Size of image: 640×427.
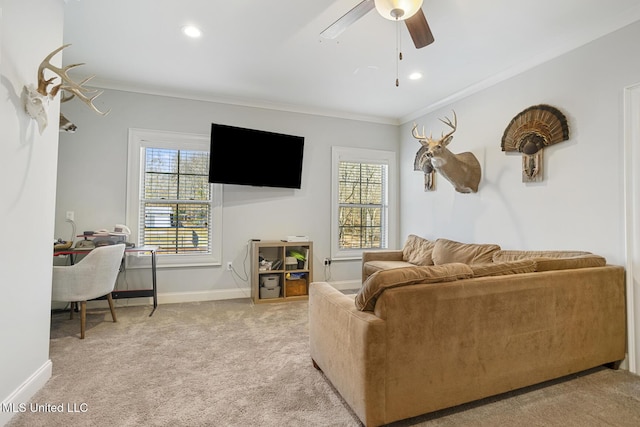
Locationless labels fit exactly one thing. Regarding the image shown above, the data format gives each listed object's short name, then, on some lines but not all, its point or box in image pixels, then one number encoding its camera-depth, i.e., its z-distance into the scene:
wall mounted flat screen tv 4.02
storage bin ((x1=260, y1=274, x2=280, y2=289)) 4.09
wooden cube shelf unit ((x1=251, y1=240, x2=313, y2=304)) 4.03
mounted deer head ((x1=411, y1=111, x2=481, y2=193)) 3.36
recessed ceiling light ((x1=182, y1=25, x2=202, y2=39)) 2.65
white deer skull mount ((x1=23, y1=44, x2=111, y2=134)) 1.82
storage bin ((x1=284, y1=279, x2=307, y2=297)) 4.20
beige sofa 1.54
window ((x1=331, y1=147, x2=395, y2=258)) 4.82
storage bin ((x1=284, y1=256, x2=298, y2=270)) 4.18
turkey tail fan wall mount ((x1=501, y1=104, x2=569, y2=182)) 2.83
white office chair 2.71
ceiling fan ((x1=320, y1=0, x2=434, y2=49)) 1.88
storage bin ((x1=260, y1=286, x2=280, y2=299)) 4.08
